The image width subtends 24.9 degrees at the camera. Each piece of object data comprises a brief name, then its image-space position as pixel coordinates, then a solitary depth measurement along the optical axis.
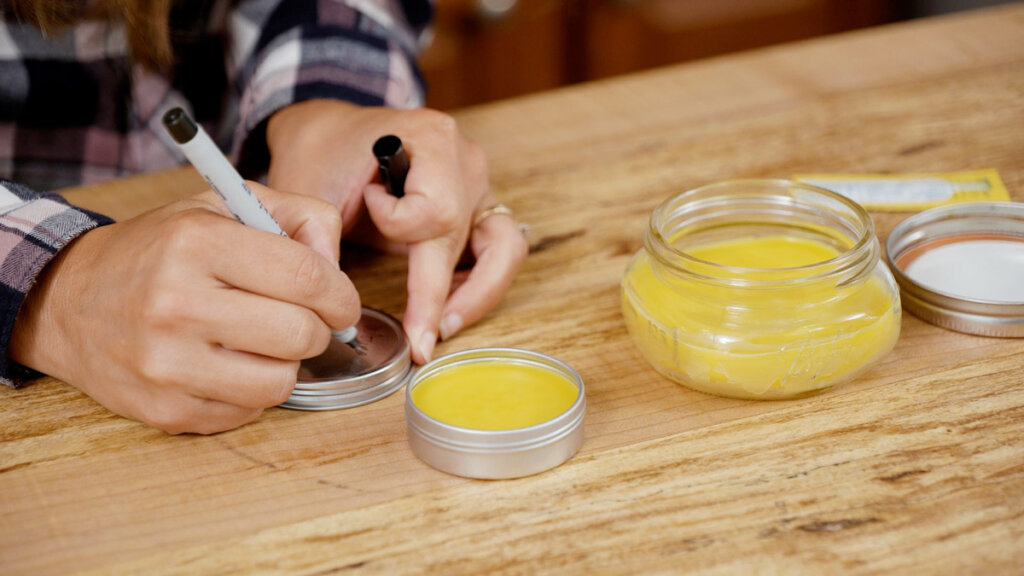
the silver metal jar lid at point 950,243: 0.84
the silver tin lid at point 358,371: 0.82
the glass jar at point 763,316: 0.80
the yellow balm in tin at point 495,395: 0.79
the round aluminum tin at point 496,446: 0.77
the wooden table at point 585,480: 0.75
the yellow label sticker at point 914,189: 0.93
